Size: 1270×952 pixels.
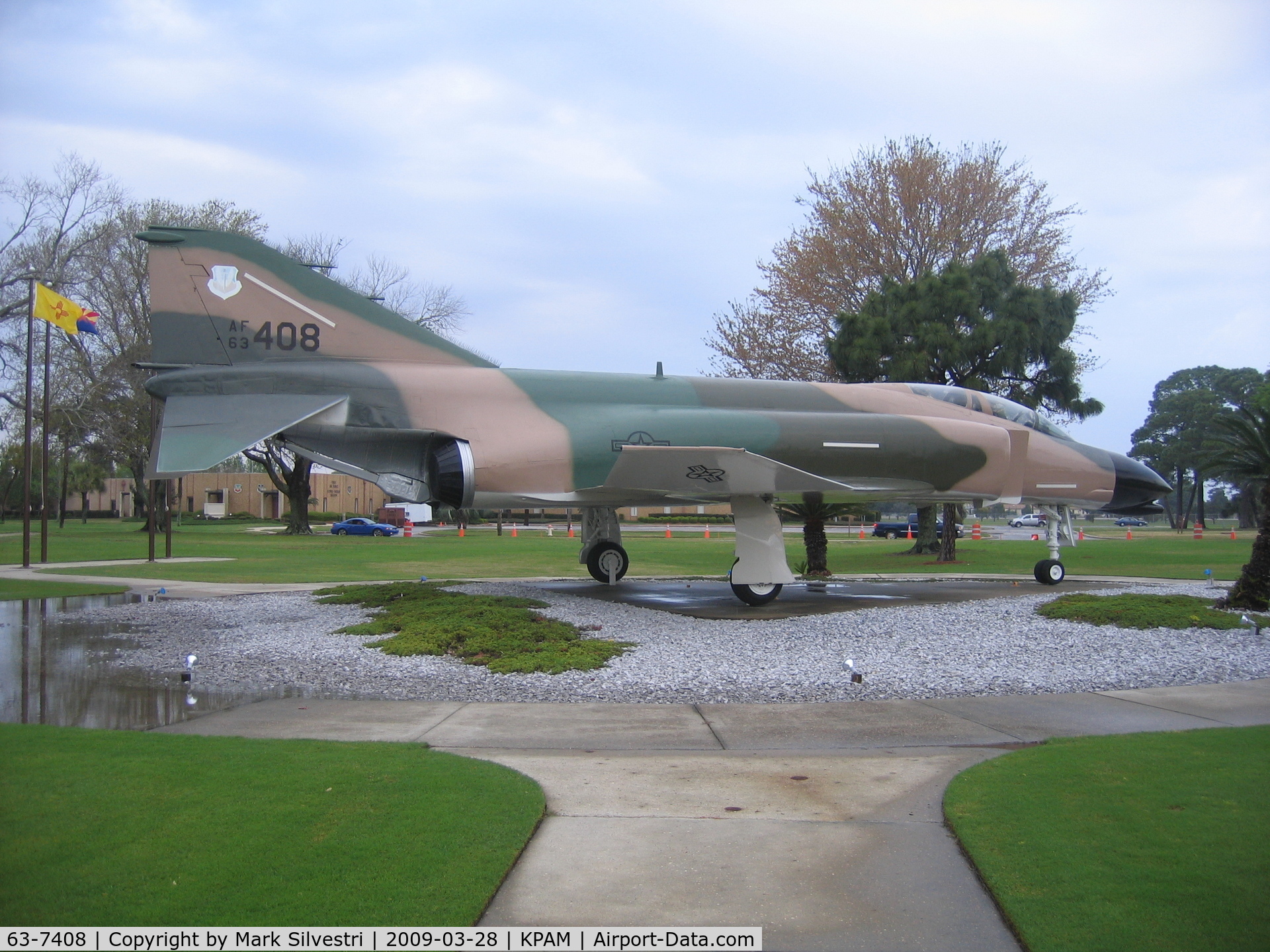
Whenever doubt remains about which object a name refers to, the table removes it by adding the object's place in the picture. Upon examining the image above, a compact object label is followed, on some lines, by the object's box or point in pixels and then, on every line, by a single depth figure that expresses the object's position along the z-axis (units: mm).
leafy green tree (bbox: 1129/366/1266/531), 62781
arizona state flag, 17609
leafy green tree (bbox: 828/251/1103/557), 21969
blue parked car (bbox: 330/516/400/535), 48094
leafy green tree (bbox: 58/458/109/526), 75188
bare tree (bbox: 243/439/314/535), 46781
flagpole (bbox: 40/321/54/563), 19422
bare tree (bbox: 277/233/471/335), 45906
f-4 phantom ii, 11133
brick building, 77375
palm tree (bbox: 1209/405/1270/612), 11727
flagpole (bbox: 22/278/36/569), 18406
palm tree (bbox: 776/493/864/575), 18719
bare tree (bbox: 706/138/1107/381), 29062
